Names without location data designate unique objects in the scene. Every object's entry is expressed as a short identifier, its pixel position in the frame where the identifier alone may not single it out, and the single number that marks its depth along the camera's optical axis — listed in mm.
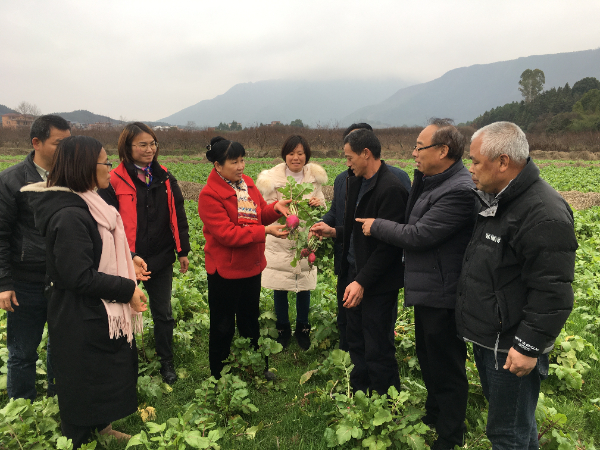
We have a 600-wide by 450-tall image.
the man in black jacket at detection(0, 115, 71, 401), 2740
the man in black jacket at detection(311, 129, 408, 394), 2811
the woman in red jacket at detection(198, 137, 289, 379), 3152
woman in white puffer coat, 4297
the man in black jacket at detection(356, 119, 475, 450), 2453
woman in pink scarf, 2182
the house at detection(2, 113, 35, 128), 86494
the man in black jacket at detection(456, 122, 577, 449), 1835
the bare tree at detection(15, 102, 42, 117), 87875
